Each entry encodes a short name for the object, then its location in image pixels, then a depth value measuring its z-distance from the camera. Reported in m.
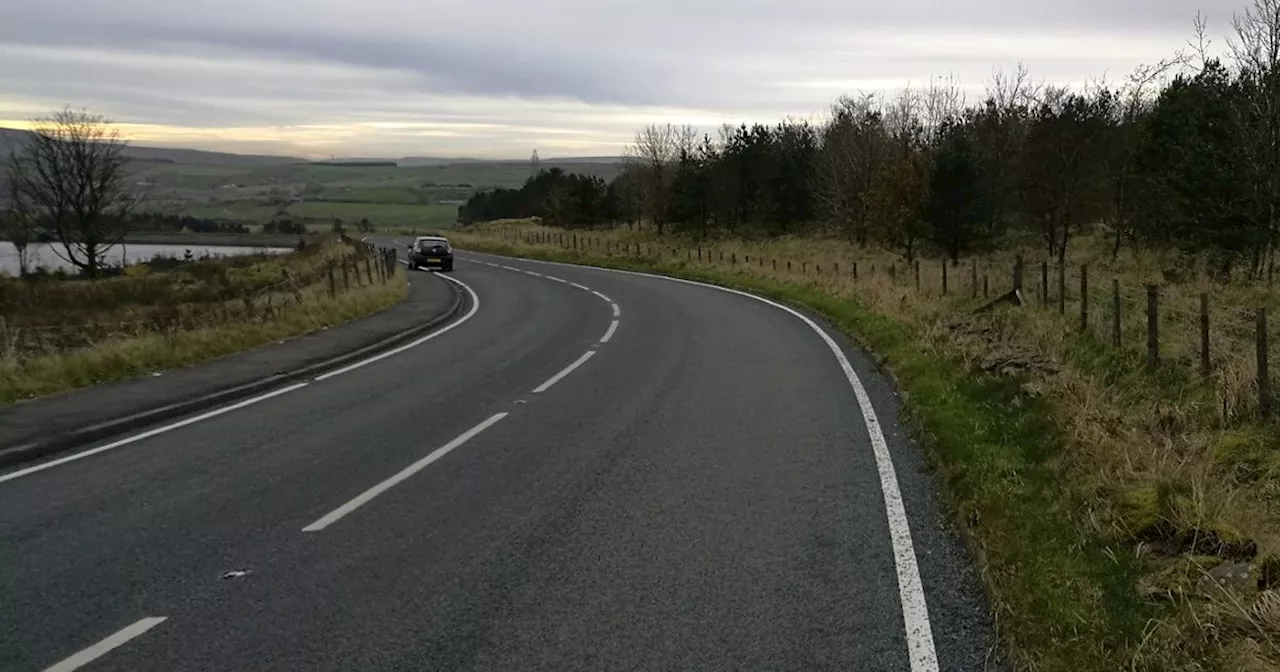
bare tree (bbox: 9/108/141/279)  50.22
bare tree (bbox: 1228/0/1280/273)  24.44
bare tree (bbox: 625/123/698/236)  69.38
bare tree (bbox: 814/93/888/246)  53.56
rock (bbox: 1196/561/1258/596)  4.62
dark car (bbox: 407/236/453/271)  44.25
